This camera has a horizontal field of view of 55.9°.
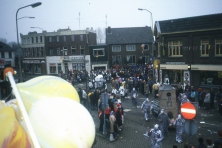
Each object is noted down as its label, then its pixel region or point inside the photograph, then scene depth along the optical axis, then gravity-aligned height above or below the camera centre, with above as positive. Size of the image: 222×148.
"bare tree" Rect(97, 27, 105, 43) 71.00 +8.94
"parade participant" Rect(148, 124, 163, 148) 9.62 -3.55
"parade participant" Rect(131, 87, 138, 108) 18.86 -3.24
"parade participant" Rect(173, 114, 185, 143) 11.32 -3.65
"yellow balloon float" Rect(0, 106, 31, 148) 2.88 -0.99
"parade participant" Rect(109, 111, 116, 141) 11.80 -3.55
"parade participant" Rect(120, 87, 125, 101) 22.05 -3.31
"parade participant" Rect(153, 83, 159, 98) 21.72 -2.83
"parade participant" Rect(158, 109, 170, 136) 11.98 -3.54
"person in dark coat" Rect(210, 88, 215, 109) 17.64 -3.25
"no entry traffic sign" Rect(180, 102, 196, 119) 7.59 -1.85
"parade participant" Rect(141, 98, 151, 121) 14.82 -3.26
